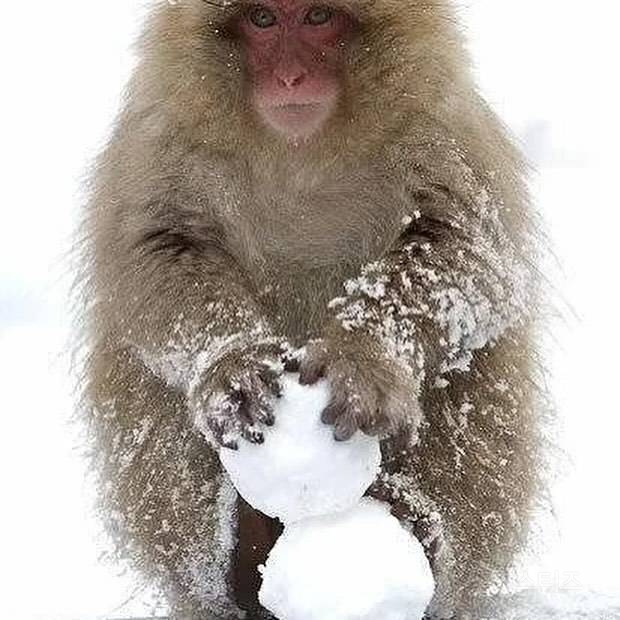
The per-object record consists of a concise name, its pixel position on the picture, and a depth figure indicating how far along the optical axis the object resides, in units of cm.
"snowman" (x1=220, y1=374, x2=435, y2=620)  513
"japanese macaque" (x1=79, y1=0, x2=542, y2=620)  616
